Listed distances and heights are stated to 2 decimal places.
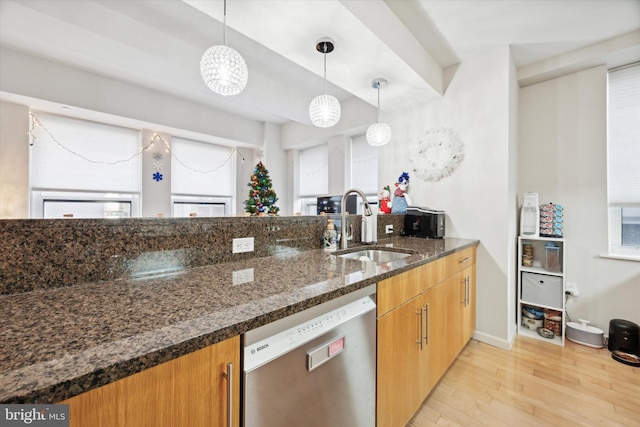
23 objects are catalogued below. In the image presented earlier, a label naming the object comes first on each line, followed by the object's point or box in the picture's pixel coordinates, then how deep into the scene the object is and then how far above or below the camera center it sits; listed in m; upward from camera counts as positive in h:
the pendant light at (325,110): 2.01 +0.79
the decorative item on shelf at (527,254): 2.43 -0.37
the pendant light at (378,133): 2.36 +0.72
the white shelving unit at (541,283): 2.20 -0.59
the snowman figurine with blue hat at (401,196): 2.66 +0.18
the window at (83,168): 3.21 +0.59
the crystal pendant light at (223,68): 1.46 +0.82
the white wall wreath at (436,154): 2.47 +0.59
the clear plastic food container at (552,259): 2.25 -0.38
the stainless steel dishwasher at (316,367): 0.69 -0.47
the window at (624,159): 2.19 +0.46
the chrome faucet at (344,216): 1.75 -0.01
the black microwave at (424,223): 2.37 -0.08
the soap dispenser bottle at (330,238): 1.73 -0.16
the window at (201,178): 4.30 +0.62
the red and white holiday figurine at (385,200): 2.73 +0.15
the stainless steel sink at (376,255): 1.85 -0.29
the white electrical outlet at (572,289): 2.38 -0.68
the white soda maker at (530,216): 2.36 -0.02
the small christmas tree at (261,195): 3.69 +0.27
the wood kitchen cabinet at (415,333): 1.15 -0.63
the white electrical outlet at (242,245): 1.33 -0.16
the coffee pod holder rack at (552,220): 2.35 -0.05
